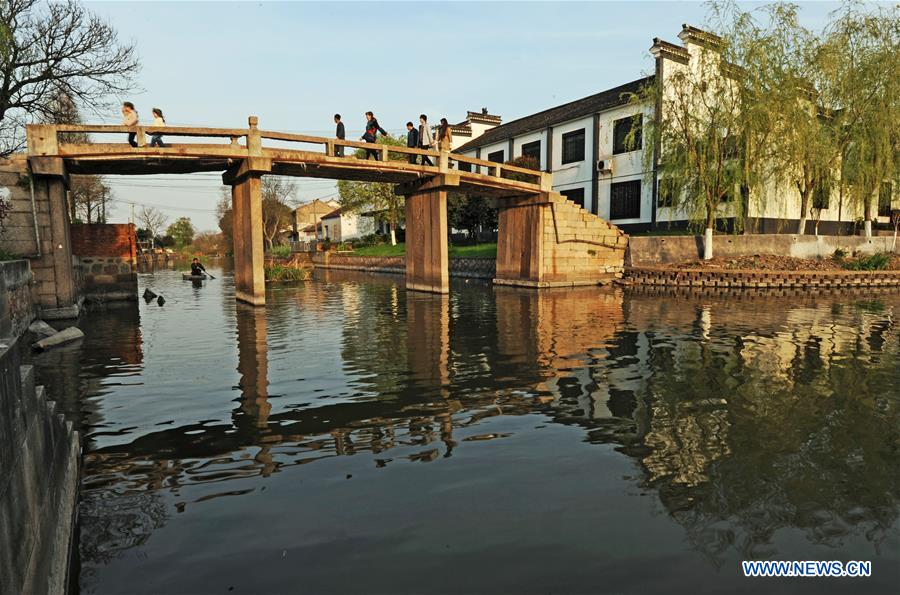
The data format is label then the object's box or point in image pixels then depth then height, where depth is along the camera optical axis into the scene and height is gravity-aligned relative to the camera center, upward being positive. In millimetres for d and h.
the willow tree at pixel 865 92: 24672 +6816
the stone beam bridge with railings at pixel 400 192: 15648 +2117
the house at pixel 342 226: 70812 +2963
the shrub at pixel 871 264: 24625 -907
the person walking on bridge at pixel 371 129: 19859 +4323
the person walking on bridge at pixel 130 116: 16078 +3926
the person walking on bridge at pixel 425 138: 22708 +4549
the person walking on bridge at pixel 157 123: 16641 +3849
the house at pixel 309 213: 100275 +6716
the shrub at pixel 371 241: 54875 +713
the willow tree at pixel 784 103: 23312 +6059
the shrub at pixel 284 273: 32281 -1442
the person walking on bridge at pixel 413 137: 22600 +4544
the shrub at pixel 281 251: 54325 -241
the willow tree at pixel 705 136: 23859 +4794
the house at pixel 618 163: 27734 +4960
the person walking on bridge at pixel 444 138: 21547 +4287
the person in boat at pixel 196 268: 33391 -1171
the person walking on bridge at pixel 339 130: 20500 +4409
